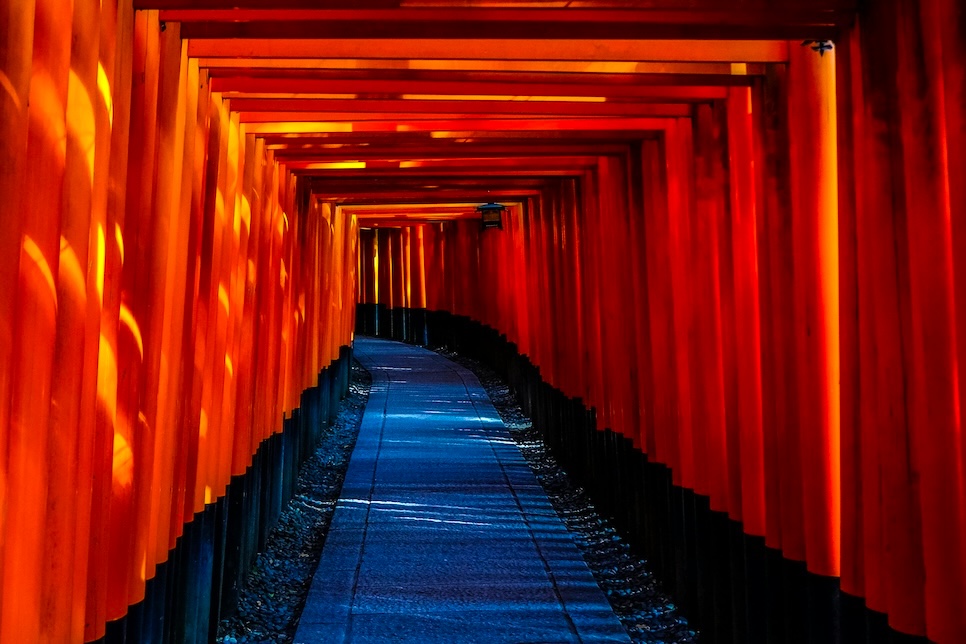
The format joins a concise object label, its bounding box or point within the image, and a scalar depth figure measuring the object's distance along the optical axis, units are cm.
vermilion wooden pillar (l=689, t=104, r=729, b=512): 543
